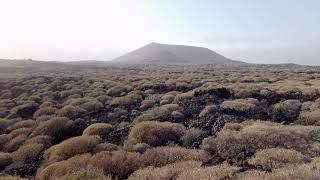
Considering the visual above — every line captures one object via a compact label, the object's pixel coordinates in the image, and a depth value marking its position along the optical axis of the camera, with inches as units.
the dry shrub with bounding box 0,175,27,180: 508.9
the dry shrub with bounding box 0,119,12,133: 937.6
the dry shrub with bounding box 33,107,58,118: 1049.5
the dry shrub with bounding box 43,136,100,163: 584.5
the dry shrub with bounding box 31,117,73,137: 793.6
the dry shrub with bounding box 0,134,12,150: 767.3
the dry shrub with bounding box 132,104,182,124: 822.5
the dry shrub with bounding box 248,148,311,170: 444.5
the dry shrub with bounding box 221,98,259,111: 868.0
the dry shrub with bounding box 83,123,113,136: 745.0
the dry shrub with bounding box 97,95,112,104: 1204.1
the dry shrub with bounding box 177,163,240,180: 406.0
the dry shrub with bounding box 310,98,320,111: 830.8
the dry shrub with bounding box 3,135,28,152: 727.7
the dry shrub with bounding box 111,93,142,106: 1121.9
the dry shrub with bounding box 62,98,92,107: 1142.4
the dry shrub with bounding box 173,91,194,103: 1066.1
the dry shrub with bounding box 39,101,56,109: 1167.8
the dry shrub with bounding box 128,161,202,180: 428.8
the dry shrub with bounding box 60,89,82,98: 1432.0
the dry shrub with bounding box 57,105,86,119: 964.0
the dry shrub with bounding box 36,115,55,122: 945.6
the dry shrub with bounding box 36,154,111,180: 444.5
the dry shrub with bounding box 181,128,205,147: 613.9
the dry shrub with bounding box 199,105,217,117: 833.2
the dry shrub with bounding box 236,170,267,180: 387.5
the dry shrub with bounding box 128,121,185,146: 628.7
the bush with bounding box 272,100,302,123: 785.6
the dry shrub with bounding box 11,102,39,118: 1128.8
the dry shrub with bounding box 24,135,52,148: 712.4
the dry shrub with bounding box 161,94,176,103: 1093.0
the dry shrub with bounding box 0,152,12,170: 625.9
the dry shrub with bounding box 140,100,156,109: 1034.9
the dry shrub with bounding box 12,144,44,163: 640.4
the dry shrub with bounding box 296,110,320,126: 715.4
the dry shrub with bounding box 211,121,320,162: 517.3
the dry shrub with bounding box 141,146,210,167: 503.8
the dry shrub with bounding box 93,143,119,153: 594.3
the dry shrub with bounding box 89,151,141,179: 483.2
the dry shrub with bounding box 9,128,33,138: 810.8
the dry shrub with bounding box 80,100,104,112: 1061.8
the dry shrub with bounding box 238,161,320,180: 377.4
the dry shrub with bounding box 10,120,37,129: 900.5
